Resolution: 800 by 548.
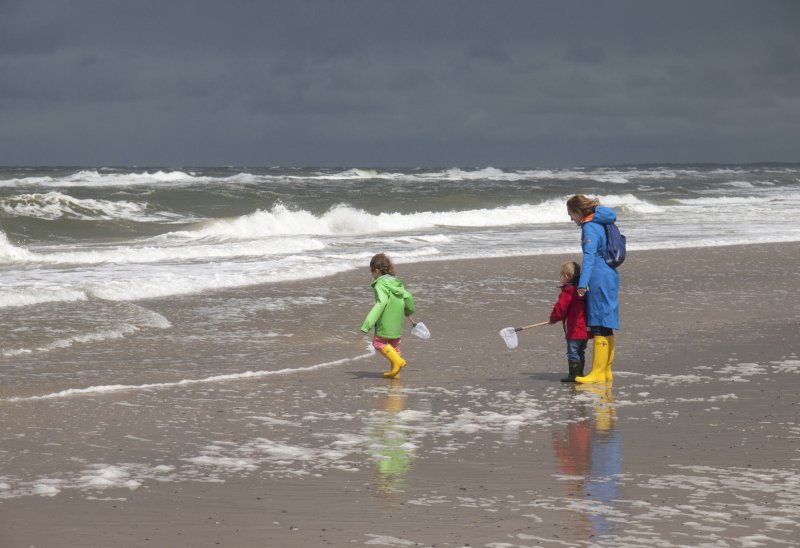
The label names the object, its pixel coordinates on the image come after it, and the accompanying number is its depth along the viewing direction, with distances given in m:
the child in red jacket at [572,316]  16.53
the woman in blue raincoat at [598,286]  16.25
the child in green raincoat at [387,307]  17.41
